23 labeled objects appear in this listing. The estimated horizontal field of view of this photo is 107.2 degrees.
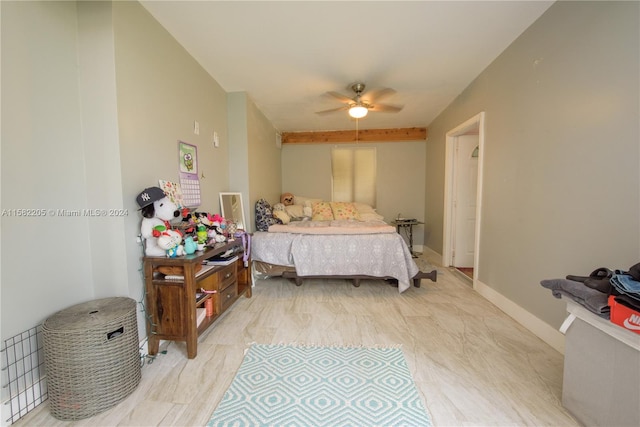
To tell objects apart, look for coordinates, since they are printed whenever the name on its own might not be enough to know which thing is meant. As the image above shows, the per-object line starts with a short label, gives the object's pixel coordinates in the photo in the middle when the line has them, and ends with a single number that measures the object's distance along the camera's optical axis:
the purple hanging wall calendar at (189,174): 2.04
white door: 3.41
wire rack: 1.12
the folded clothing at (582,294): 1.00
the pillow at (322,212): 3.90
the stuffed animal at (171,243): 1.52
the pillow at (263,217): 3.14
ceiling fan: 2.70
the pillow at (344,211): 3.90
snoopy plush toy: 1.53
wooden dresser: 1.53
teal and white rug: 1.18
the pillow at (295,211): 3.99
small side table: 4.50
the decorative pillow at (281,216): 3.37
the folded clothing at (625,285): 0.91
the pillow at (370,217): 3.85
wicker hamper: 1.13
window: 4.94
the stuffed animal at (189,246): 1.64
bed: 2.69
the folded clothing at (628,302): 0.90
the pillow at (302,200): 4.76
